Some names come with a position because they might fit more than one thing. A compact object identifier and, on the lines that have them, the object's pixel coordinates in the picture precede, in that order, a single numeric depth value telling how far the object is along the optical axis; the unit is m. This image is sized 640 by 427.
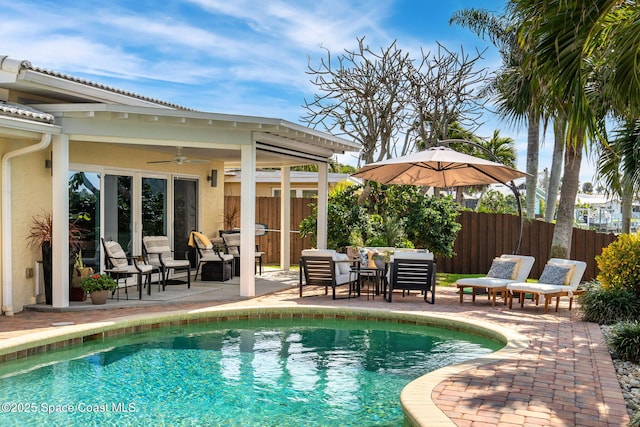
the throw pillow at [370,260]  12.41
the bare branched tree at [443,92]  17.89
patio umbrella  10.86
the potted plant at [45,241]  9.75
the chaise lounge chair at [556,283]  9.84
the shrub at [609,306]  8.93
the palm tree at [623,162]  10.25
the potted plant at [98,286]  9.80
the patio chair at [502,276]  10.47
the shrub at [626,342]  6.62
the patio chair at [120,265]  10.59
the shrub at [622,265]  9.46
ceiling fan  12.34
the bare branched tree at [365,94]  17.64
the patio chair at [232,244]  14.36
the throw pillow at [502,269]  10.92
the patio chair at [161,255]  11.68
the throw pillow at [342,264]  11.14
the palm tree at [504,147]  31.75
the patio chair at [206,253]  13.10
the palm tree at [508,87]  11.97
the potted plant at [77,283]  10.11
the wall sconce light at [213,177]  15.12
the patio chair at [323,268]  10.95
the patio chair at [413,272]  10.71
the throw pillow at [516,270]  10.88
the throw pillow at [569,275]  10.09
